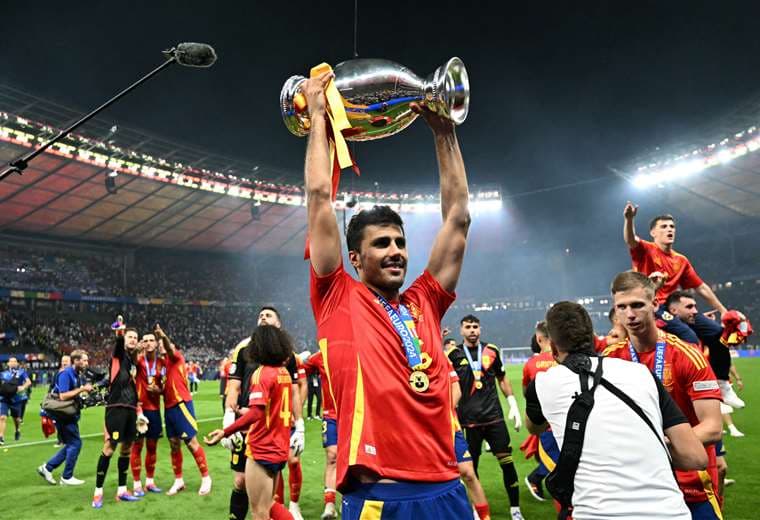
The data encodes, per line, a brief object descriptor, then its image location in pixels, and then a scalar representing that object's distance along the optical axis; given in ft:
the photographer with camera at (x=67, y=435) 29.96
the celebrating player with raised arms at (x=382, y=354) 6.85
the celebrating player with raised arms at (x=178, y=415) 27.55
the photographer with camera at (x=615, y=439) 8.04
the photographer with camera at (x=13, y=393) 45.16
